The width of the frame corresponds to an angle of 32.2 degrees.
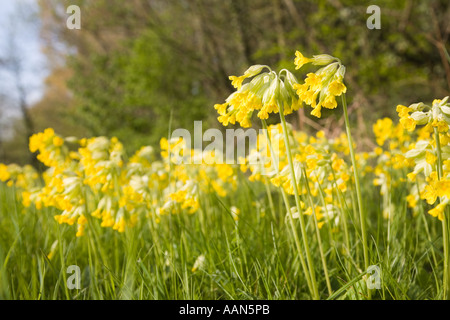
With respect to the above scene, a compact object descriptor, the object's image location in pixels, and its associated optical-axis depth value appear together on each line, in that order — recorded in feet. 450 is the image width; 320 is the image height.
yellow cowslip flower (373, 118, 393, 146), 3.22
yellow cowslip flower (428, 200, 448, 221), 2.17
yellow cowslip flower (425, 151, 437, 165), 2.30
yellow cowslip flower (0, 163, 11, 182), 4.64
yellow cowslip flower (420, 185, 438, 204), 2.20
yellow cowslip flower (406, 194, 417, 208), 2.84
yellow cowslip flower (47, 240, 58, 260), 2.88
